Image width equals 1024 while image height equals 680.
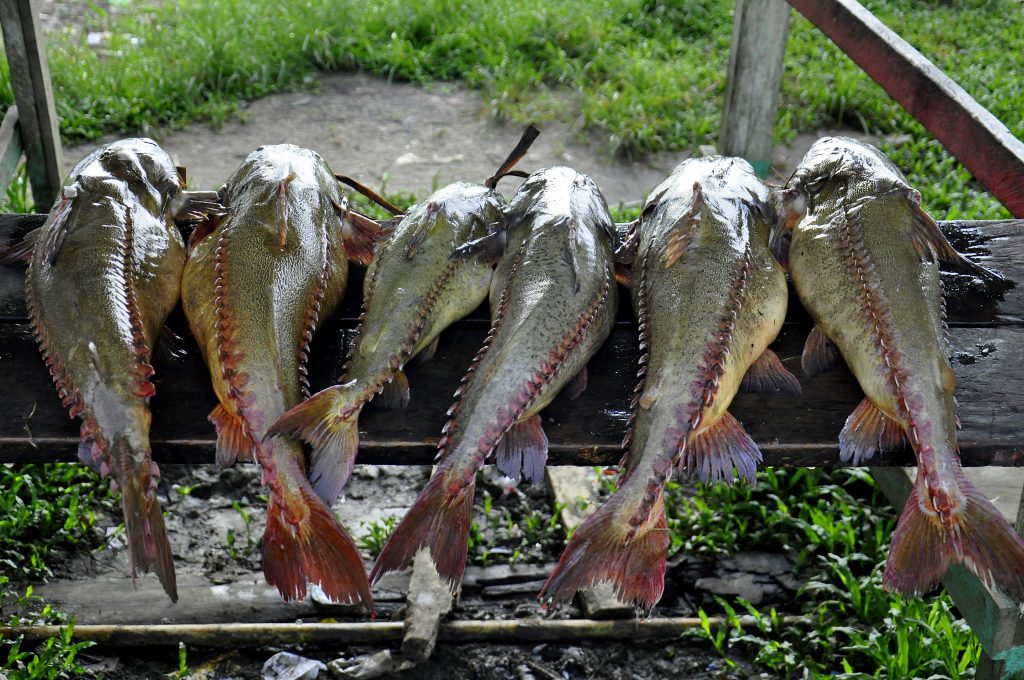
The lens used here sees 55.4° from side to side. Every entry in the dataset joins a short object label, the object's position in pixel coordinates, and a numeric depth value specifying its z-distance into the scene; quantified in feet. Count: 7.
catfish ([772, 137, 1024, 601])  7.11
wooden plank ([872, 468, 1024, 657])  9.12
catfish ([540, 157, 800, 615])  7.11
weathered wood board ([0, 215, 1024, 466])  7.90
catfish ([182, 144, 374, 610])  7.02
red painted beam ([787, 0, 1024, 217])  10.43
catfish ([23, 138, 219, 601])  7.24
